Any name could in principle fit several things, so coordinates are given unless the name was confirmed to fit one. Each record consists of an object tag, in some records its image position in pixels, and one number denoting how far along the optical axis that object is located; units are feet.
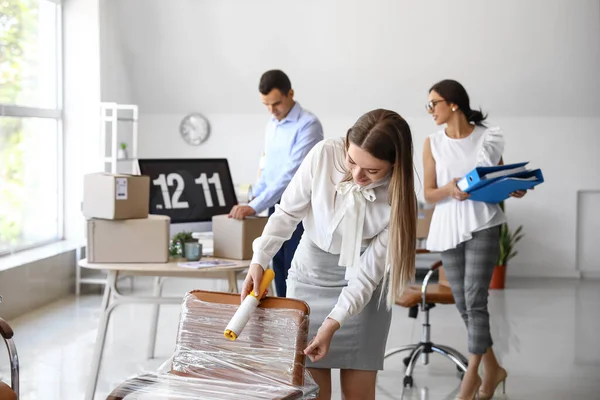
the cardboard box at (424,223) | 23.22
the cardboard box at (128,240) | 12.33
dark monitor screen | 13.89
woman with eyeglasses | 12.47
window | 19.94
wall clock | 26.48
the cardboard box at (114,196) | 12.32
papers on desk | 12.24
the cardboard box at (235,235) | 12.76
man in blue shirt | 14.40
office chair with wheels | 14.35
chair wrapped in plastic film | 7.38
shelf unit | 21.72
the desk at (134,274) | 12.20
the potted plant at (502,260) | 23.67
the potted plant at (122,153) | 22.98
